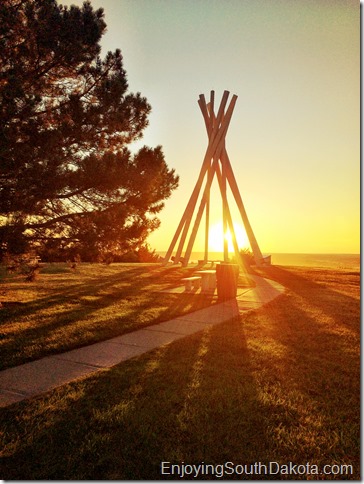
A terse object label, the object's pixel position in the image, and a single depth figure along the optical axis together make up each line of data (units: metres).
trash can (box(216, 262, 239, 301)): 9.80
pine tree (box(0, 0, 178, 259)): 6.31
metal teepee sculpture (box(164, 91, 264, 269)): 15.34
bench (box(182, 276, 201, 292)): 10.97
